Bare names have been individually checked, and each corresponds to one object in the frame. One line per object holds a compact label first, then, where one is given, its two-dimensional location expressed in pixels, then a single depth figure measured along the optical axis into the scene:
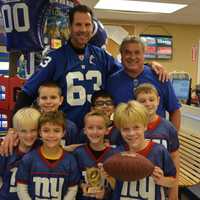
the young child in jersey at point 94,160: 1.75
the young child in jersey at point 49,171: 1.72
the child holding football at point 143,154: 1.66
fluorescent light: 5.93
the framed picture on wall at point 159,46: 8.36
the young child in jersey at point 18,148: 1.83
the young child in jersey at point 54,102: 1.92
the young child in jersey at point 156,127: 1.83
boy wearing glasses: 1.98
